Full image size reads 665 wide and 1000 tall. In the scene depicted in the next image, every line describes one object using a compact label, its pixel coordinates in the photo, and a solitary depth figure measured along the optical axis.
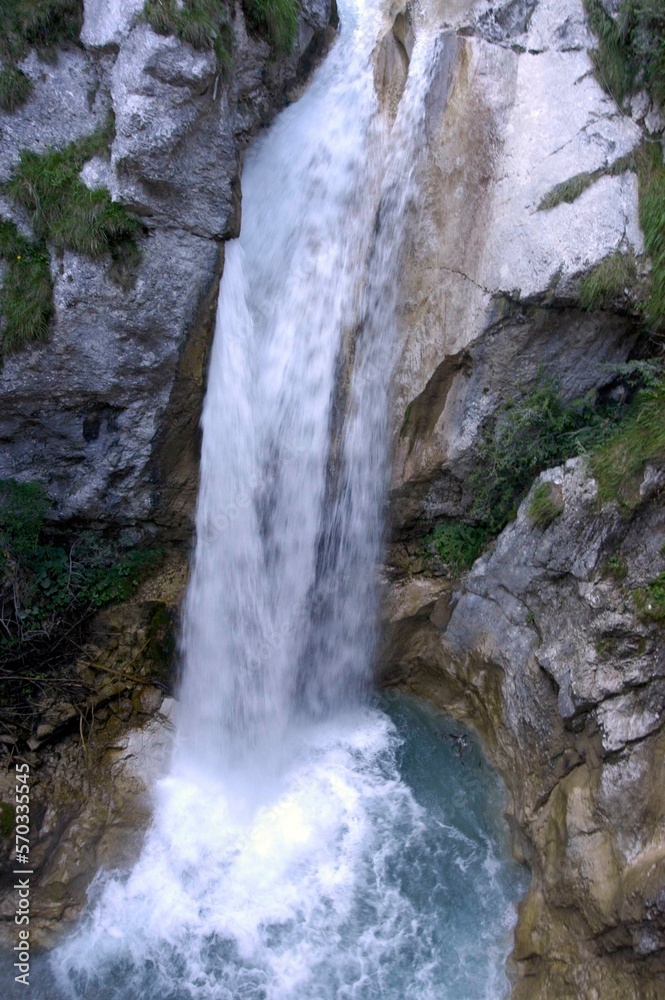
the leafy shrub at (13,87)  5.32
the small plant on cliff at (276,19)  5.85
